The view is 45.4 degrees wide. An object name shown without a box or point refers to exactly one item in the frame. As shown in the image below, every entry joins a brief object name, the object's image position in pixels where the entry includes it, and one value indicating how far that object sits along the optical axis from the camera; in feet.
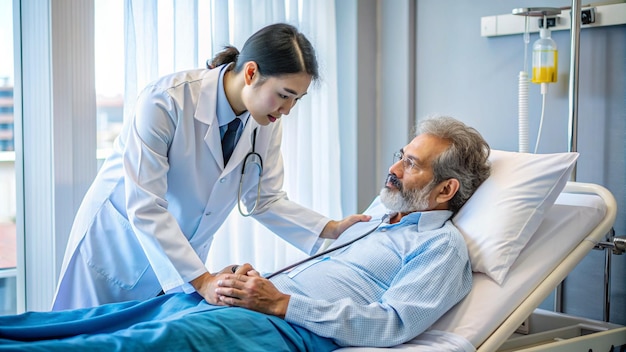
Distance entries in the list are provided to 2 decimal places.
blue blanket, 5.07
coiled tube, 8.82
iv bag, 8.70
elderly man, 5.37
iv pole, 8.00
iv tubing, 8.92
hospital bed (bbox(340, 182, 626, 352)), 6.01
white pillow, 6.48
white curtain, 8.81
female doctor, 6.16
